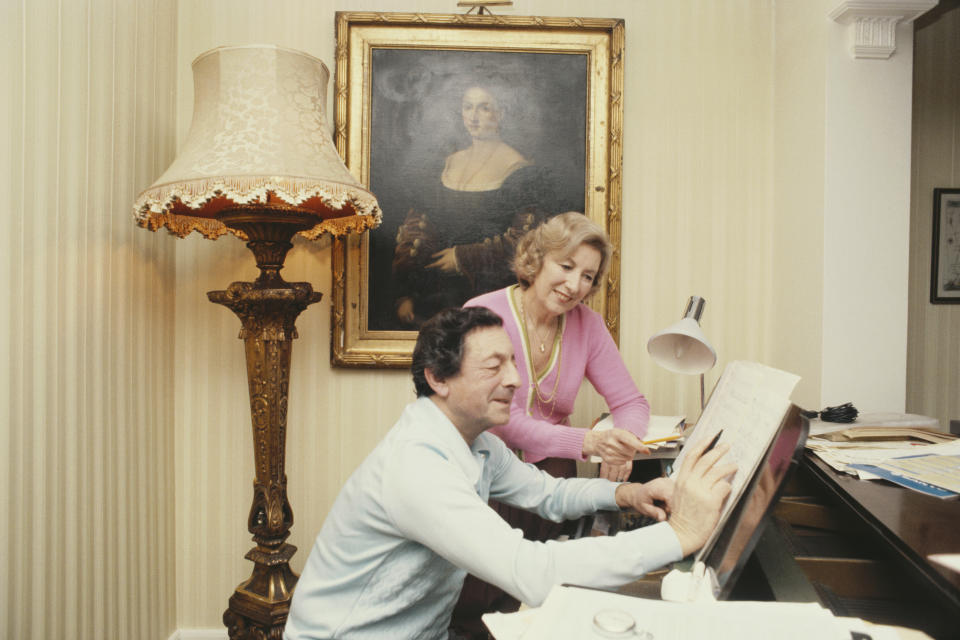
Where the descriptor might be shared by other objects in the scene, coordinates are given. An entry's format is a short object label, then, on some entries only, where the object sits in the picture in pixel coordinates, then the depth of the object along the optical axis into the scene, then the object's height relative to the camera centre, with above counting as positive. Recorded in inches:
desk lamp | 77.5 -4.3
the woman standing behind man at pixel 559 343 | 77.4 -4.1
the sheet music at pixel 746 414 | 41.0 -7.0
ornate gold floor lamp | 80.2 +14.0
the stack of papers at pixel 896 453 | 51.1 -12.6
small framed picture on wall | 113.0 +12.0
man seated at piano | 42.8 -15.5
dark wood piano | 37.6 -17.3
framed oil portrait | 110.3 +26.8
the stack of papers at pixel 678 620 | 30.9 -15.0
